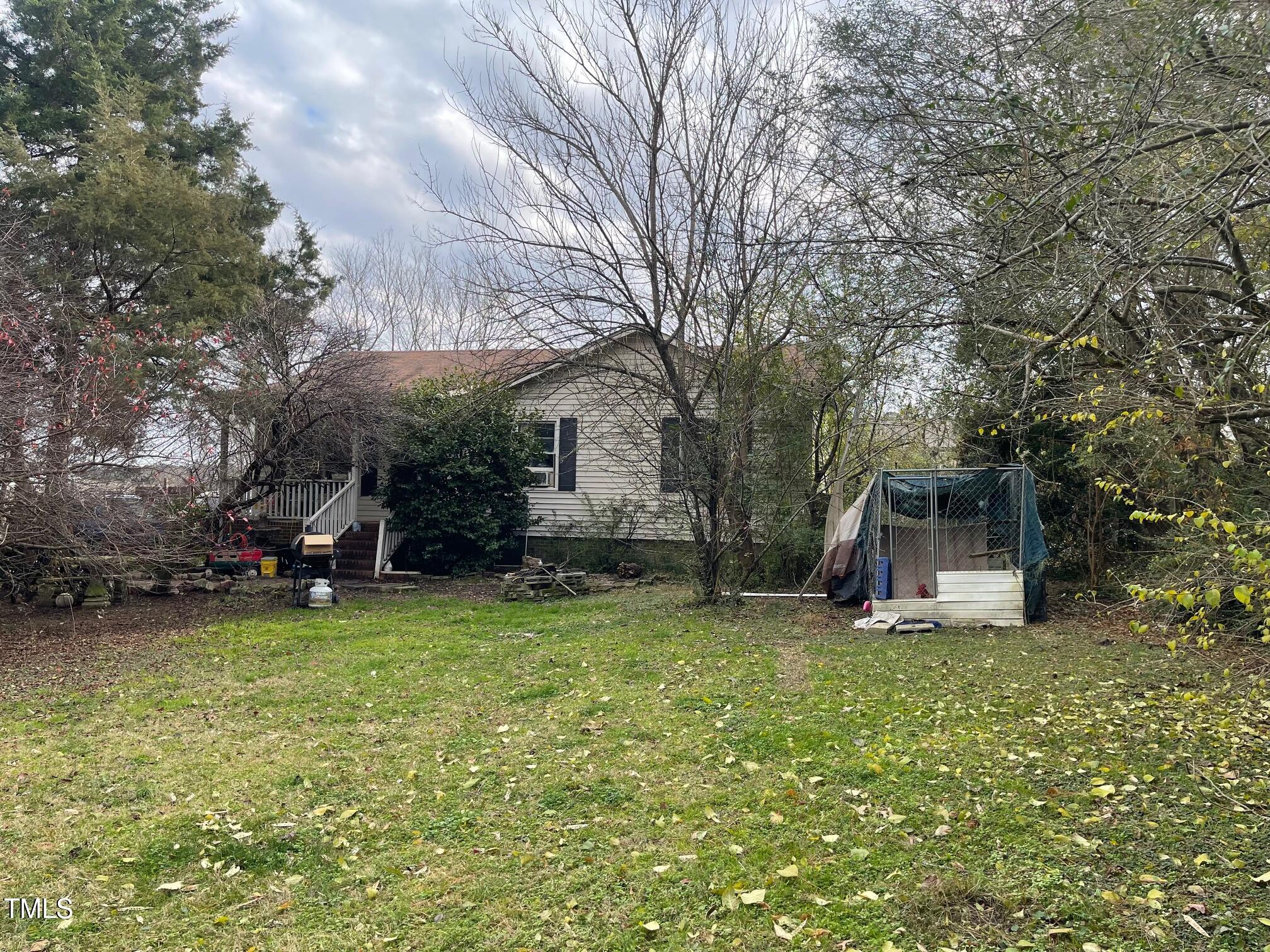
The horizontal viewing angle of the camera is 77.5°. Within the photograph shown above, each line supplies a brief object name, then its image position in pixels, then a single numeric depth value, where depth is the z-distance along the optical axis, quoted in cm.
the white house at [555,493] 1477
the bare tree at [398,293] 2995
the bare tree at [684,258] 1054
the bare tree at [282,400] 1350
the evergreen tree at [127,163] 1497
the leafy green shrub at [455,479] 1558
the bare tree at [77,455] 844
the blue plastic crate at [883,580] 1039
